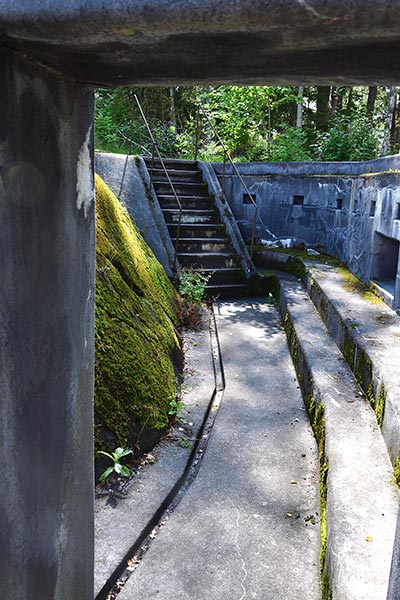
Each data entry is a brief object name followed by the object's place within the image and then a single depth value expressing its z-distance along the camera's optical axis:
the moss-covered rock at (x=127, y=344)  3.50
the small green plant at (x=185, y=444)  3.83
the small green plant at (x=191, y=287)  6.90
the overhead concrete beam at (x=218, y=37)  0.92
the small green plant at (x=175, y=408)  4.13
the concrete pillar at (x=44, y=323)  1.36
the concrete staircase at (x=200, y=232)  7.99
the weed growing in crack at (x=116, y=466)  3.18
